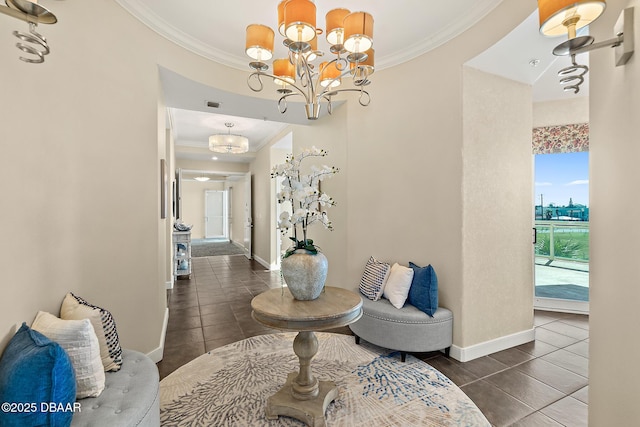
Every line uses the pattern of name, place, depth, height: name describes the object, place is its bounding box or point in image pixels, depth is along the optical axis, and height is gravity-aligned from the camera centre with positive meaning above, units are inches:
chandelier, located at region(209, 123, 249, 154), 210.4 +48.1
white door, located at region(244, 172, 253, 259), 328.2 -6.3
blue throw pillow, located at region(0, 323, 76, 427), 42.7 -26.3
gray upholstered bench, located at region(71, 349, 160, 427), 50.8 -35.9
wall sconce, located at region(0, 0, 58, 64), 44.1 +30.3
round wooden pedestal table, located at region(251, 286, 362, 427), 69.1 -27.3
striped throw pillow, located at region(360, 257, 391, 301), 118.8 -28.7
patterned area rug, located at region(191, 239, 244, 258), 369.1 -52.4
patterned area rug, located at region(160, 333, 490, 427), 77.1 -54.5
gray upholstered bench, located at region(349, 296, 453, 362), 104.3 -42.6
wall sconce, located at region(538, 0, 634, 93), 49.5 +33.0
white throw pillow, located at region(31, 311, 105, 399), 55.9 -26.2
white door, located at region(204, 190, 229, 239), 521.0 -8.1
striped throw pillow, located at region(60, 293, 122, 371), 66.3 -26.8
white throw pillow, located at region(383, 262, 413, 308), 111.0 -29.2
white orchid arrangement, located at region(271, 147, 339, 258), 80.4 +4.1
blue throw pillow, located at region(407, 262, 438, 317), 106.7 -29.5
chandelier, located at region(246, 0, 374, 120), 69.4 +44.0
